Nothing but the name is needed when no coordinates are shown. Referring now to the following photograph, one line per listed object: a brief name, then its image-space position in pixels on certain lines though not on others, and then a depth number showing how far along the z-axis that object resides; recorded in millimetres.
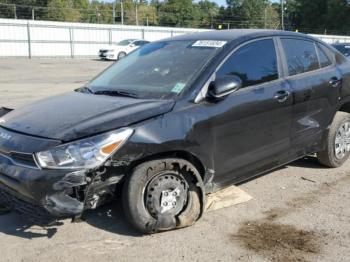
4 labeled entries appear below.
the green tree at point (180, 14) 88188
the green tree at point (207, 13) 89912
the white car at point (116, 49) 36031
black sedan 3746
